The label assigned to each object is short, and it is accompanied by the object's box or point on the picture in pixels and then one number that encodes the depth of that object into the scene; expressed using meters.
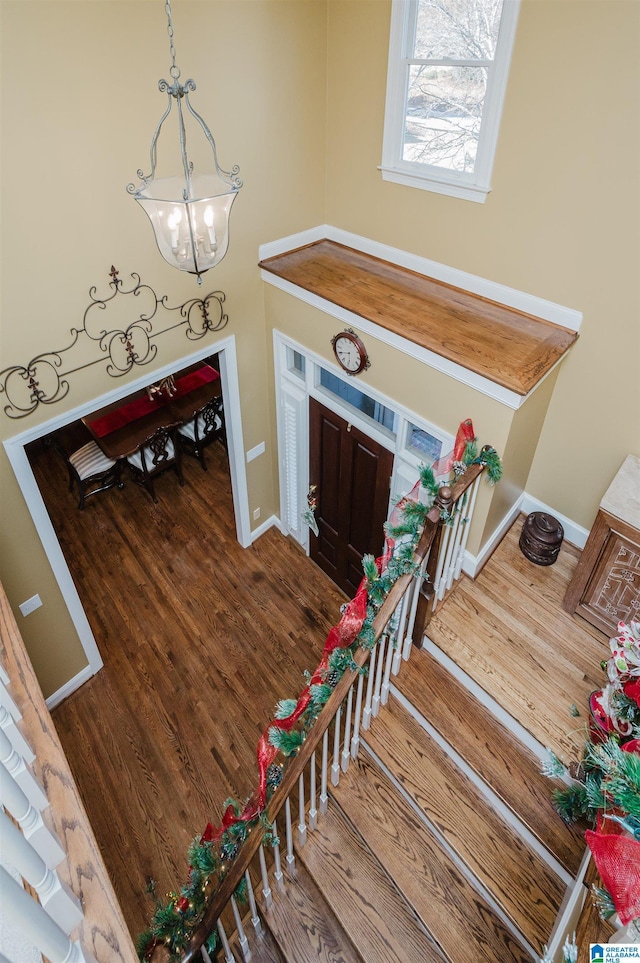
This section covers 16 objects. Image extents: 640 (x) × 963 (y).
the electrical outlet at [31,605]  4.13
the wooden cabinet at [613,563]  3.04
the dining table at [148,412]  6.47
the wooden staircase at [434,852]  2.54
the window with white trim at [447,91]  3.14
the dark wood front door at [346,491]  4.55
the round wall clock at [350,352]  3.93
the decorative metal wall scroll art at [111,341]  3.47
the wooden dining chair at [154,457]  6.34
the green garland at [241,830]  2.10
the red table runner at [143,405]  6.62
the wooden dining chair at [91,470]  6.34
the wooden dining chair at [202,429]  6.79
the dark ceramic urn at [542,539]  3.84
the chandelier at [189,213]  2.44
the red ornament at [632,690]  2.33
